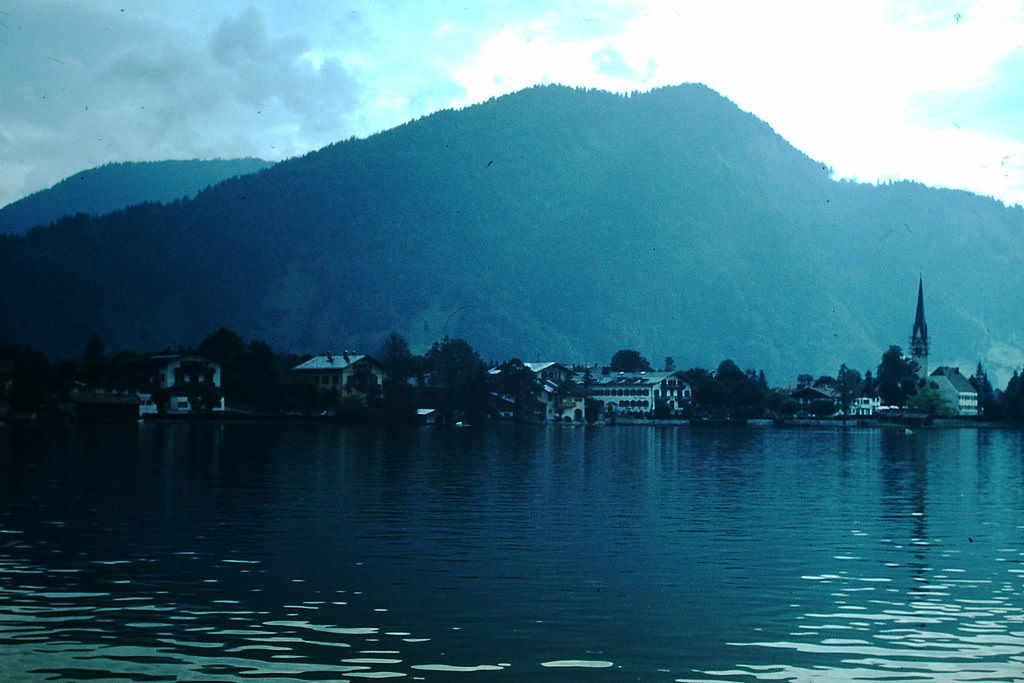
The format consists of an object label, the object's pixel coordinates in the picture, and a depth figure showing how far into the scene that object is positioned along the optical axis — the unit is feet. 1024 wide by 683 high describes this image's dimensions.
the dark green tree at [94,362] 474.90
